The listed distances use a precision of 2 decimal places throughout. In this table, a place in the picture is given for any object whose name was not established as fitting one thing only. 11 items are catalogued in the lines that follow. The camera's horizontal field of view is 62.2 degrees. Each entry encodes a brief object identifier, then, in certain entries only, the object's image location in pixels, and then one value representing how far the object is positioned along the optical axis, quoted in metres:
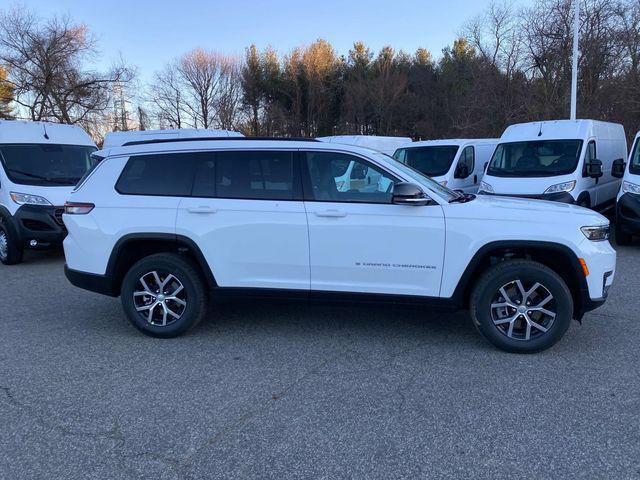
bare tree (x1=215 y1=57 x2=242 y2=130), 40.91
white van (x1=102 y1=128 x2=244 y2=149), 12.25
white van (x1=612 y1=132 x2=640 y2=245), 9.07
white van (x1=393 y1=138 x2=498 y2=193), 12.43
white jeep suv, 4.47
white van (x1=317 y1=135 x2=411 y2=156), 16.16
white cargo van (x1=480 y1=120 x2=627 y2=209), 9.93
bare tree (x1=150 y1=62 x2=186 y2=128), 40.75
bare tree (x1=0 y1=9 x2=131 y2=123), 28.11
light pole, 16.84
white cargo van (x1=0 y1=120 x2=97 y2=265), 8.77
